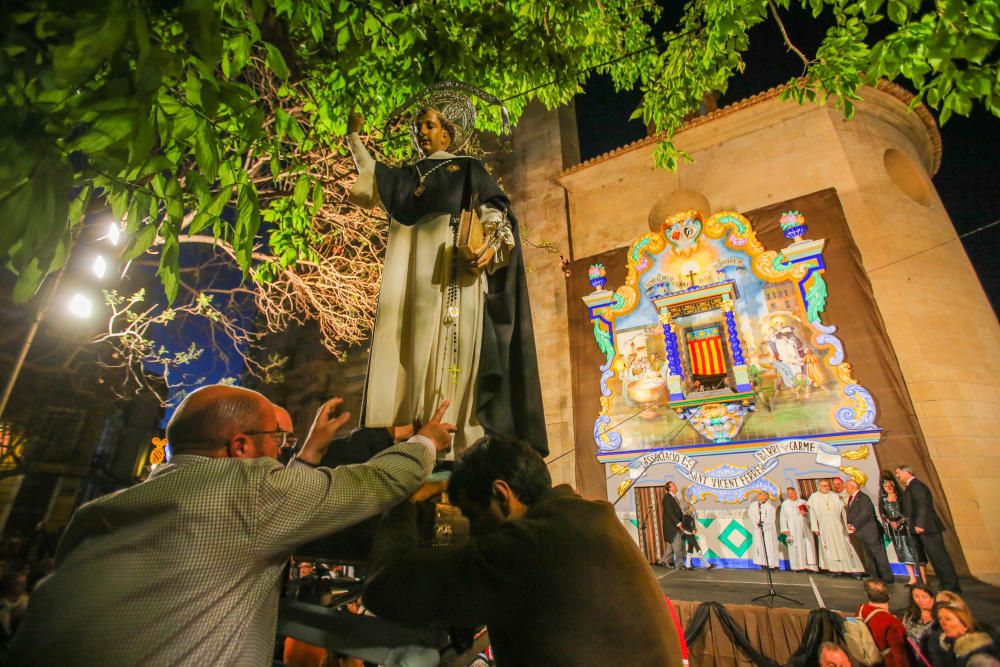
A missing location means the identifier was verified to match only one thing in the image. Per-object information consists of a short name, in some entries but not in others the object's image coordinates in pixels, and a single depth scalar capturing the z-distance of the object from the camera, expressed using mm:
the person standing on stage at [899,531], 6714
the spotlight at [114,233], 5688
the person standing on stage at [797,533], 7555
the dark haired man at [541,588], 1378
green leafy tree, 1183
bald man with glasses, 1147
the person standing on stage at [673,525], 8695
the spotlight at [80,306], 6012
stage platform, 5785
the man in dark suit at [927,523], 6482
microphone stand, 5915
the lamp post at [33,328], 4926
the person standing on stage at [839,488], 7539
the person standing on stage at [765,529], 7820
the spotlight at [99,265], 5906
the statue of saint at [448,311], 2291
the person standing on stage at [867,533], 6891
